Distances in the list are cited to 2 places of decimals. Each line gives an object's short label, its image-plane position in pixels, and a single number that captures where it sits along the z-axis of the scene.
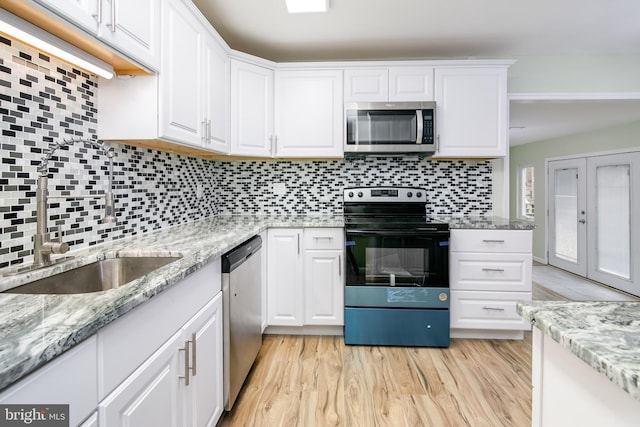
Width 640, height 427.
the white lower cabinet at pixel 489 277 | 2.49
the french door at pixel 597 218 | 4.19
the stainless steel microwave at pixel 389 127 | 2.65
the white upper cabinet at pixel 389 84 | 2.71
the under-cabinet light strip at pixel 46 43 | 1.00
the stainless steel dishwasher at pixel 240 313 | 1.62
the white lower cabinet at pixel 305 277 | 2.55
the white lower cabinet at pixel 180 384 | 0.85
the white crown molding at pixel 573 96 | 2.93
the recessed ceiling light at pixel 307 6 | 2.12
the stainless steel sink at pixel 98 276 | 1.11
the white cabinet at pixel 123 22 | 1.07
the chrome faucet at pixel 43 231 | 1.13
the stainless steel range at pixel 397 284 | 2.42
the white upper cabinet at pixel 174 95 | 1.56
